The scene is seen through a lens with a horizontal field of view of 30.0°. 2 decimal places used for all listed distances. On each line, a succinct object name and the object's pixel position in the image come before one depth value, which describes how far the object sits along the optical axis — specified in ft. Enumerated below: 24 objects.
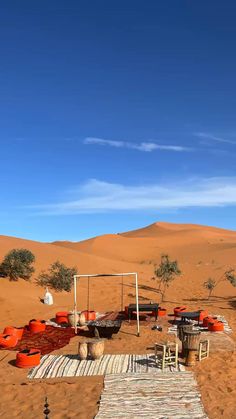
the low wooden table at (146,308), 60.54
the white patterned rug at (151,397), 29.68
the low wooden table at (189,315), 56.44
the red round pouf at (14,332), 52.31
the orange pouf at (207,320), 57.22
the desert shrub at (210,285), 86.15
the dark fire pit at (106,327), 50.47
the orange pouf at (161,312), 66.59
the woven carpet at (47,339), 48.19
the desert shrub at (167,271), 86.99
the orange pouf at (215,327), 54.75
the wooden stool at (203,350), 41.57
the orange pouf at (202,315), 62.57
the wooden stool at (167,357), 38.93
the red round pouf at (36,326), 55.62
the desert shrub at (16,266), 87.86
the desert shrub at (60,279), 91.30
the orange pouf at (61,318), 61.52
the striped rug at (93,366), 38.32
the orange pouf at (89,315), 62.54
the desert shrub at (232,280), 86.31
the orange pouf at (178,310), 65.42
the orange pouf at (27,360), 40.78
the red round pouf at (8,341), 48.34
